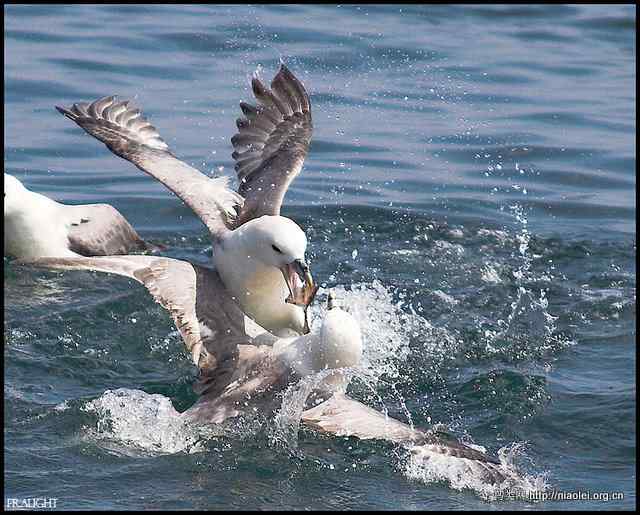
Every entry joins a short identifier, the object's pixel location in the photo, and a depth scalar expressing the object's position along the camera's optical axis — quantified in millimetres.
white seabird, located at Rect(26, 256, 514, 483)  13352
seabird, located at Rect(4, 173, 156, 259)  19281
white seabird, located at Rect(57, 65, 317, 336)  14867
